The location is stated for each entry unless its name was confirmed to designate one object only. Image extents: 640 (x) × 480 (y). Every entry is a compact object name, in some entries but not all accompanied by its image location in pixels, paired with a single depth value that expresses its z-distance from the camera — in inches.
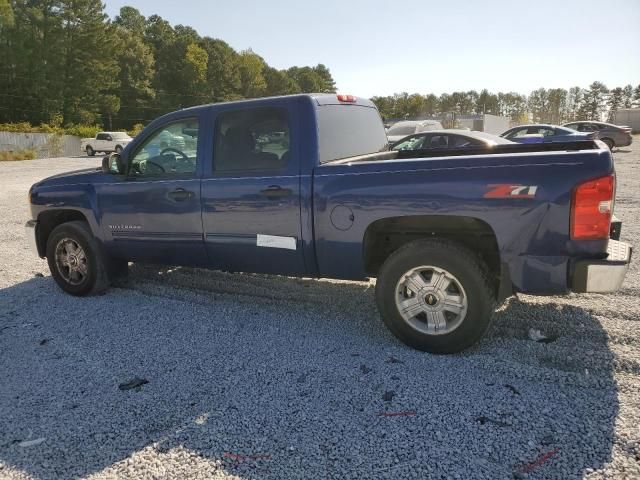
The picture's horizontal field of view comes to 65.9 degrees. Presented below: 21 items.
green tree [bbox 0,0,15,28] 2102.6
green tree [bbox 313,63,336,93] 5244.1
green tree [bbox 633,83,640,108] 4234.7
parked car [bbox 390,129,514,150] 442.6
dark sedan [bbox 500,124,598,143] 689.6
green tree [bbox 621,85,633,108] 4372.5
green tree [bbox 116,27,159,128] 2827.3
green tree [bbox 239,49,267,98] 3754.9
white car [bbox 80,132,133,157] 1400.1
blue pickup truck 126.1
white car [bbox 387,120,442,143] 749.3
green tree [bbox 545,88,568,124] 4672.7
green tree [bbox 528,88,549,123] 4822.8
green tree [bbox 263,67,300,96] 4156.0
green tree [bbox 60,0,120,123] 2292.1
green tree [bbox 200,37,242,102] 3511.3
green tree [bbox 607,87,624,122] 4320.9
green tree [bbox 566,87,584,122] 4542.3
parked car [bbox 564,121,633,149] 971.2
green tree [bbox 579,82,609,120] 4259.4
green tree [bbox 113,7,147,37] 3671.3
